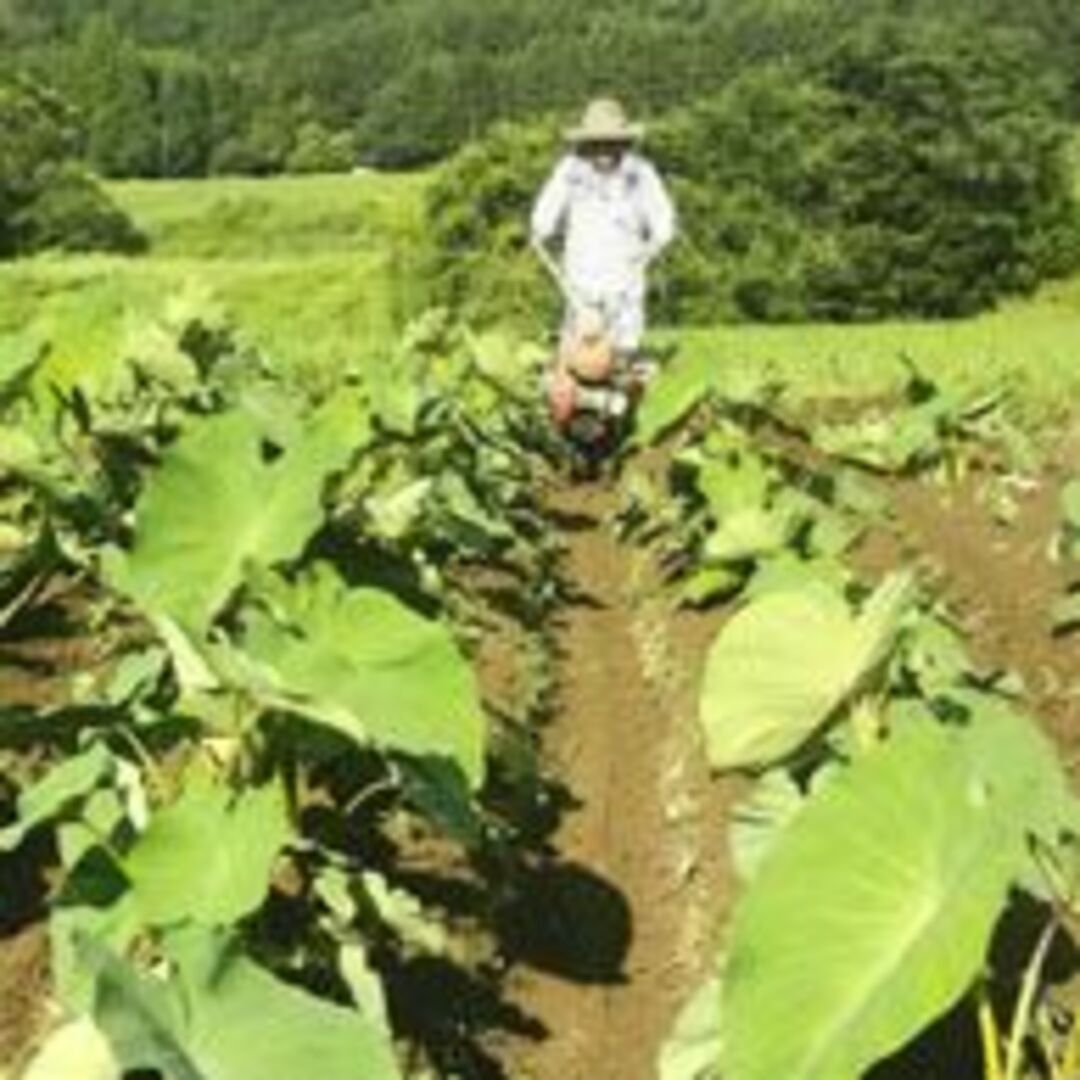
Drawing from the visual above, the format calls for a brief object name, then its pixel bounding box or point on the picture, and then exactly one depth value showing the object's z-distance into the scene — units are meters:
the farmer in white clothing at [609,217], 12.91
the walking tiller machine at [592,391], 12.30
